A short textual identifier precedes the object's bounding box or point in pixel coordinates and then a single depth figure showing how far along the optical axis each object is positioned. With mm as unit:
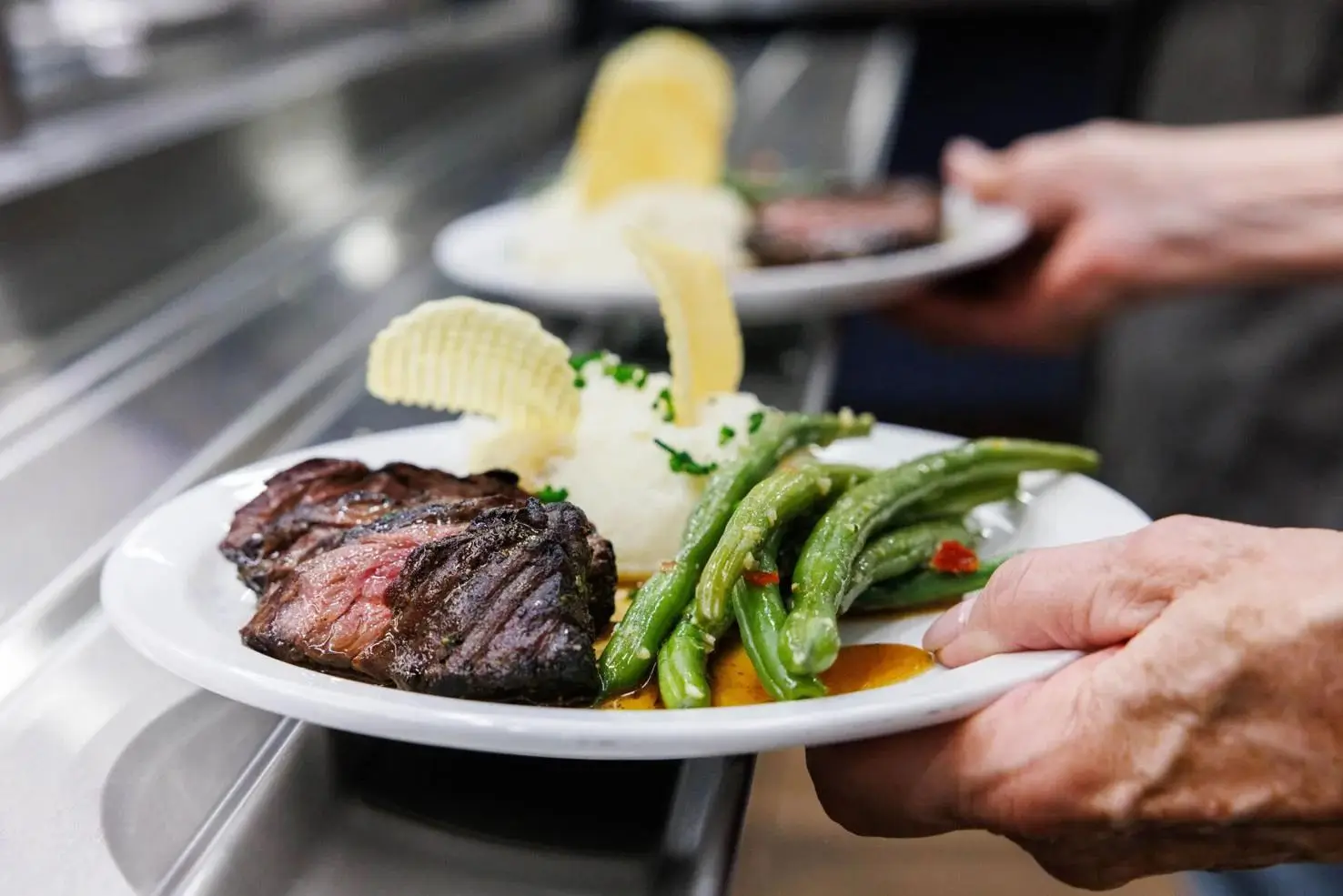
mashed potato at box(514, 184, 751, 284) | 748
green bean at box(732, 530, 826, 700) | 381
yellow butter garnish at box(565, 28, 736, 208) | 888
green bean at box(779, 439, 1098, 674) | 383
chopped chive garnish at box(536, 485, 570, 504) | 453
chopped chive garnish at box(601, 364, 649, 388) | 492
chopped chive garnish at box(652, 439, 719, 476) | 462
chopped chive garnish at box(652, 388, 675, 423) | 479
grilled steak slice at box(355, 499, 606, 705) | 370
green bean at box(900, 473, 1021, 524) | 464
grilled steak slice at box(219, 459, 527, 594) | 425
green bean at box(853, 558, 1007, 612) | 438
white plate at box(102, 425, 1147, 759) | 351
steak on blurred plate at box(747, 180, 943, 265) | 738
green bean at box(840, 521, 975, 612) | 428
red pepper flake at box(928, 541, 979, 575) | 443
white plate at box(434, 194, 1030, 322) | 654
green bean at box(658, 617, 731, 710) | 377
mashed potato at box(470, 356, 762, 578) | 460
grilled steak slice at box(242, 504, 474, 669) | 385
